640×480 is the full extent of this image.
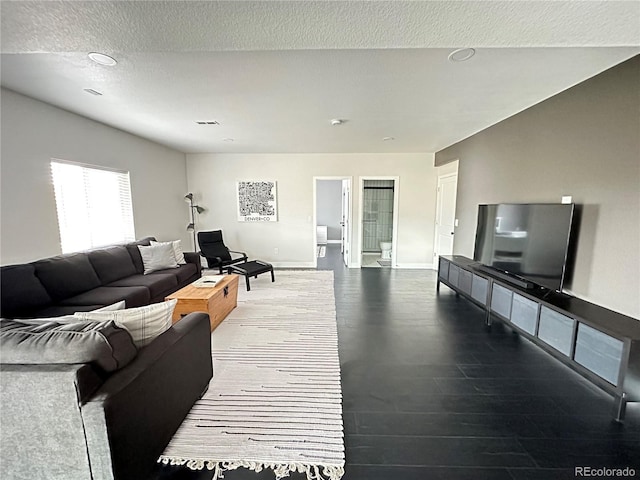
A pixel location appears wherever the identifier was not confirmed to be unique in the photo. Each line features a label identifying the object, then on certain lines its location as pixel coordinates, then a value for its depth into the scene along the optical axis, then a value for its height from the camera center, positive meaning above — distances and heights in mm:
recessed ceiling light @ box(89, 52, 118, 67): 1941 +1083
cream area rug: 1486 -1343
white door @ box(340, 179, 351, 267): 5945 -86
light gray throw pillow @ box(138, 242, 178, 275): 3871 -712
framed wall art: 5965 +167
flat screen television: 2477 -306
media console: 1741 -943
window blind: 3258 +25
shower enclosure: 7670 -153
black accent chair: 4948 -796
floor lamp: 5809 -63
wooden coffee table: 2832 -999
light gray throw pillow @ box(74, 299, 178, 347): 1430 -599
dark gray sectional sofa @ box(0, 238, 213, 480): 1095 -830
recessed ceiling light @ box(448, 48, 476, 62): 1864 +1097
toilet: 7051 -1051
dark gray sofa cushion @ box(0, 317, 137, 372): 1129 -583
